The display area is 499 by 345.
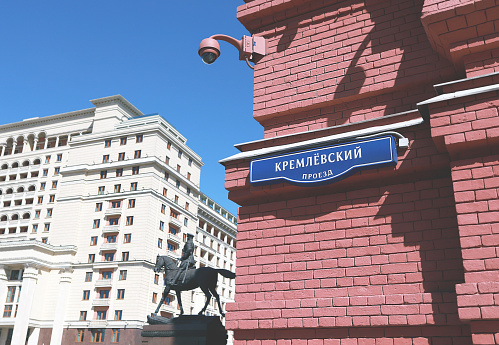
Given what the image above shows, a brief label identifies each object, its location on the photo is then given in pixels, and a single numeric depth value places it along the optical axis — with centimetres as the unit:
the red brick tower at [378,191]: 712
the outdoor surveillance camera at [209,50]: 1060
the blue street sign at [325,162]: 823
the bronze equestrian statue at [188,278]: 1641
